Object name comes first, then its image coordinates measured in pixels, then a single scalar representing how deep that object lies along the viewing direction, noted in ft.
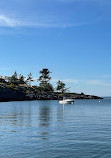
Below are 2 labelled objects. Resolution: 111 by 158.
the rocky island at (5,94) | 618.15
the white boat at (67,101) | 475.31
